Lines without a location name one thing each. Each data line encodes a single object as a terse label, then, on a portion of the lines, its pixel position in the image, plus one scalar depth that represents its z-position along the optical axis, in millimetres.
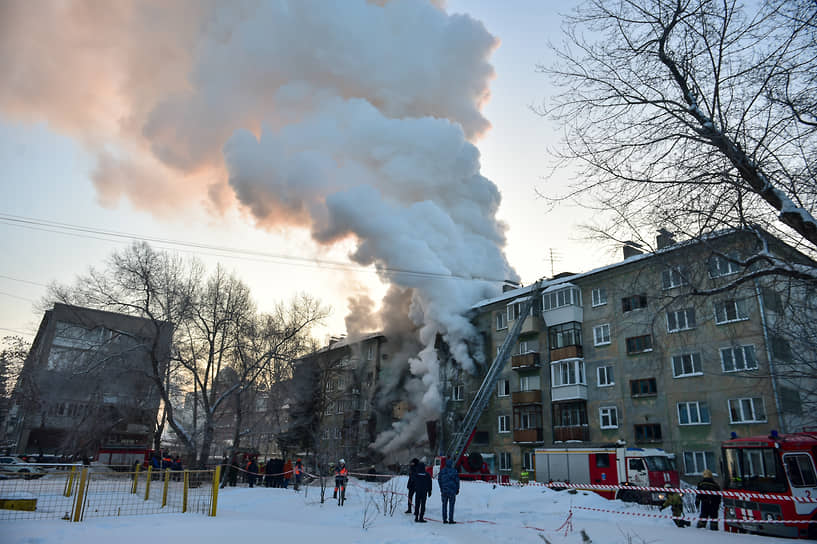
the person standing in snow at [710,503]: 13633
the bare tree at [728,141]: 8453
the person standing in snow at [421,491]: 13550
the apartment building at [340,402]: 46156
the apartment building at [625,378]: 24997
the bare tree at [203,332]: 28266
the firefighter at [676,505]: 14688
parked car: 26923
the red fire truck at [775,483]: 12484
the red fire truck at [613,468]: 21438
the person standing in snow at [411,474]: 14766
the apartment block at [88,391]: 28953
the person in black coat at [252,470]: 29141
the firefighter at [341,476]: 19450
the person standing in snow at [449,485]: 13508
